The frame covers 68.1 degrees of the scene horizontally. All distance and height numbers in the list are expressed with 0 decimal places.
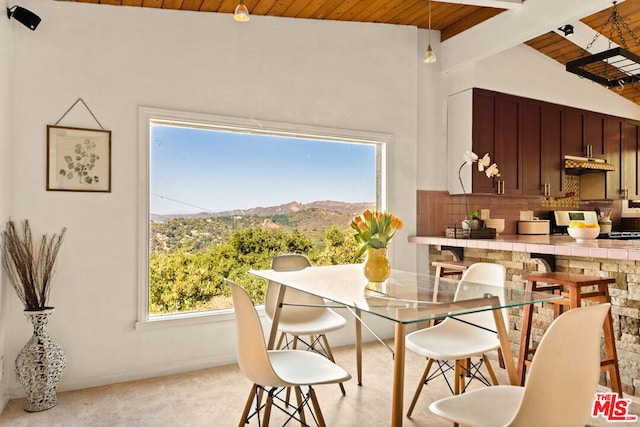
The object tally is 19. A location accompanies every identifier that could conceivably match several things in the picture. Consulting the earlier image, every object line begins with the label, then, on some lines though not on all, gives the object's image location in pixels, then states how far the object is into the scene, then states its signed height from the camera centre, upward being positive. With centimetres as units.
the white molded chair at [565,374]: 143 -49
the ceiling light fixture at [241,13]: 250 +108
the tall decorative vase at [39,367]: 295 -95
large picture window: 374 +15
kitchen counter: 313 -38
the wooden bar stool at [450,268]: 364 -41
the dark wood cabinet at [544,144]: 488 +82
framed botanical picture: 329 +40
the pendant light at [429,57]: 341 +115
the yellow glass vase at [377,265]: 276 -29
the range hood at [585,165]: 547 +61
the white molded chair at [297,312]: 319 -68
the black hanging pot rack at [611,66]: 330 +113
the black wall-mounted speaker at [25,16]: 302 +128
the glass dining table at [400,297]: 188 -39
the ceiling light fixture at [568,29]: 461 +183
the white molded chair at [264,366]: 197 -69
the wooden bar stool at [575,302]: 295 -55
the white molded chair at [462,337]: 251 -70
